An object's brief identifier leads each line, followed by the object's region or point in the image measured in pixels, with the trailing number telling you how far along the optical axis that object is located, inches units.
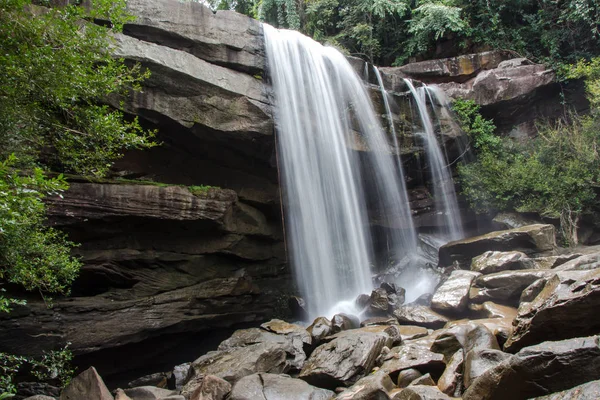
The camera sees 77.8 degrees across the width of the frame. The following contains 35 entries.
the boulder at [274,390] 225.5
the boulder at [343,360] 251.4
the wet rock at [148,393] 259.4
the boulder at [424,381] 214.2
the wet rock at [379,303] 424.4
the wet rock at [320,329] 335.9
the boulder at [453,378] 202.4
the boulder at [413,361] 230.2
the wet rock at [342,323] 359.9
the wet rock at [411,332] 310.5
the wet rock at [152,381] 338.1
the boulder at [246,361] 271.3
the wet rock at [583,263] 322.3
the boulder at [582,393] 117.3
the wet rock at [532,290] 318.3
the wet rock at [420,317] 347.9
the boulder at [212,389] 232.2
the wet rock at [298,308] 486.0
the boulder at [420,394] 186.1
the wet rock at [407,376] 222.4
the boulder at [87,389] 226.0
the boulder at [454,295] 354.6
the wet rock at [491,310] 325.1
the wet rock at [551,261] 394.3
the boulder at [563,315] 191.2
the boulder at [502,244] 463.2
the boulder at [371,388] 199.9
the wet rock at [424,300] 432.8
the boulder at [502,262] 407.2
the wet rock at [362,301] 449.9
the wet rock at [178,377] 323.9
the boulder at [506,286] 349.4
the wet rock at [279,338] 311.8
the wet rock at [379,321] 366.8
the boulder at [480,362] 197.9
